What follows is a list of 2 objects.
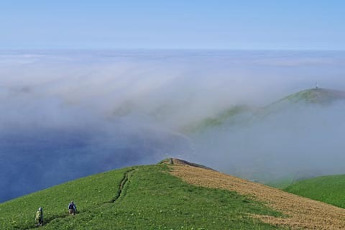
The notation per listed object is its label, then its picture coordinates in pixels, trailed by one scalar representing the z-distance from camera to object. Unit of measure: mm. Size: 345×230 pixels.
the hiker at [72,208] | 44094
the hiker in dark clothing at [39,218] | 40906
